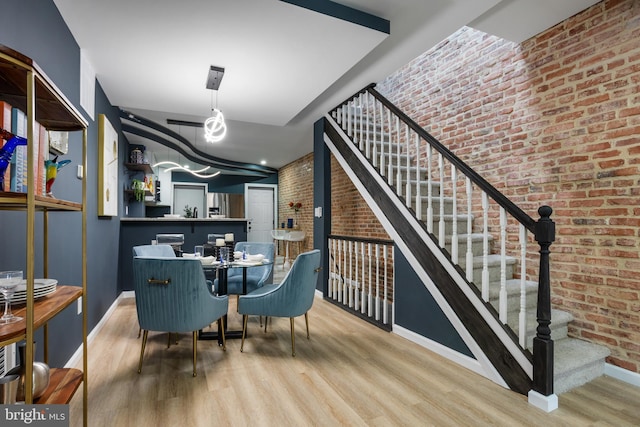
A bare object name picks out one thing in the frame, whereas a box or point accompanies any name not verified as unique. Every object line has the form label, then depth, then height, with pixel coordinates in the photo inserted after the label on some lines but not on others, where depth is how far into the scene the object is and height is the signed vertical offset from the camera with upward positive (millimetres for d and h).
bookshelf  1059 +35
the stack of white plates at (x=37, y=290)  1290 -322
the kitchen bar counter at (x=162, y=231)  4852 -298
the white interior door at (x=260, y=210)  9859 +49
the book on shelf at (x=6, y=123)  1102 +306
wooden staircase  2275 -503
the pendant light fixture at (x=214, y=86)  3193 +1340
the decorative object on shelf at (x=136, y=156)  5516 +930
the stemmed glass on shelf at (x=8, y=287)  1165 -268
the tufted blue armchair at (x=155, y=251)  3479 -433
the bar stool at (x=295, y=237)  7611 -584
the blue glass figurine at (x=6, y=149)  1072 +205
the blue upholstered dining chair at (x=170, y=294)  2314 -582
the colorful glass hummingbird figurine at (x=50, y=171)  1441 +180
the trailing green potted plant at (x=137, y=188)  5668 +408
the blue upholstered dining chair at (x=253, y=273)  3546 -727
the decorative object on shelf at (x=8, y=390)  1148 -623
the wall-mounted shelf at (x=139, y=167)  5309 +751
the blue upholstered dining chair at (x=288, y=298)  2758 -723
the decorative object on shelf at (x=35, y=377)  1223 -639
